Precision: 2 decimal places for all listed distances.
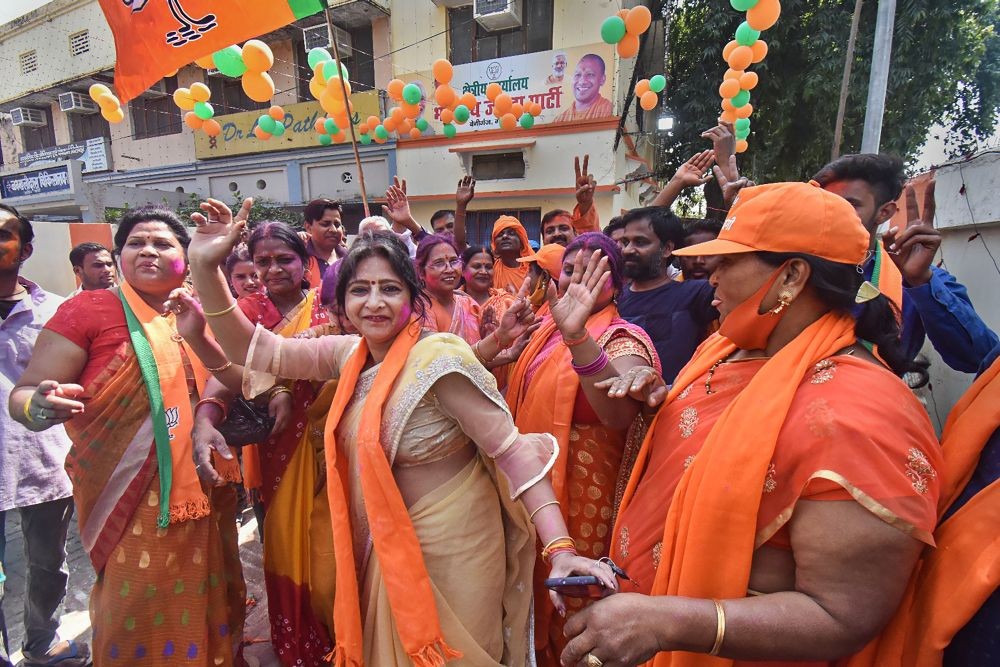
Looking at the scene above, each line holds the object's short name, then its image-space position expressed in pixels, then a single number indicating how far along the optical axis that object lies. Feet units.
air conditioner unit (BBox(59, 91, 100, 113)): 48.32
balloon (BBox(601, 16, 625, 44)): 23.25
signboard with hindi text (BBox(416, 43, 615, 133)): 32.50
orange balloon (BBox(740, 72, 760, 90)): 22.51
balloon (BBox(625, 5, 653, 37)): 23.03
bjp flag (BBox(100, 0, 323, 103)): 9.26
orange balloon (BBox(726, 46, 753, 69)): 21.66
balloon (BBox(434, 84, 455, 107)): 28.96
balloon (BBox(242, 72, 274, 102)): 20.74
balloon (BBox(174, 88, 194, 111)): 25.45
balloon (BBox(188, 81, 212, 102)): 25.73
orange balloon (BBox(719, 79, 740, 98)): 22.15
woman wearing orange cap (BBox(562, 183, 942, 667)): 3.11
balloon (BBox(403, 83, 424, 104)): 27.73
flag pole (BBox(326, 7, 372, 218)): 7.88
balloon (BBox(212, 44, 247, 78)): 19.71
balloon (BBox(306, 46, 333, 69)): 22.18
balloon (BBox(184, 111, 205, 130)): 27.43
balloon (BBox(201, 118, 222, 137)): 32.24
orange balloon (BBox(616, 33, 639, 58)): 24.39
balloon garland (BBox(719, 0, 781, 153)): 19.29
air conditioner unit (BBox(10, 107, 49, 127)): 51.80
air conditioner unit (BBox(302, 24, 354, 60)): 36.76
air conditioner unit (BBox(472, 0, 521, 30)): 31.74
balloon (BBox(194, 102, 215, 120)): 25.71
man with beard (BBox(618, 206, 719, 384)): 8.30
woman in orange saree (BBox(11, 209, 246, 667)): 6.23
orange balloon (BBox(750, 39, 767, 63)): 22.39
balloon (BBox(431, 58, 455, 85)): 27.45
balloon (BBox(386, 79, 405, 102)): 28.37
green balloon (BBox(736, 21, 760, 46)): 21.26
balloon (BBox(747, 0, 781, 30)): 18.97
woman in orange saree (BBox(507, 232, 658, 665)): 6.23
